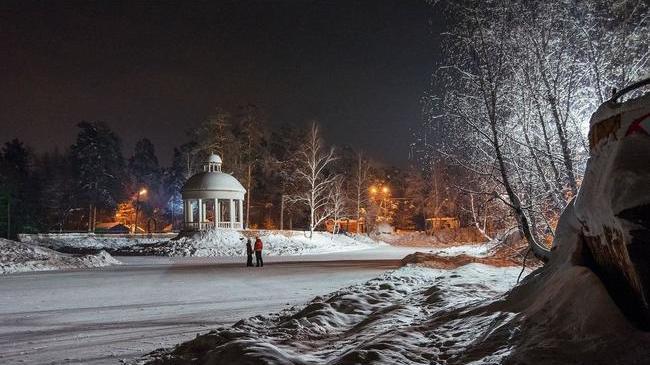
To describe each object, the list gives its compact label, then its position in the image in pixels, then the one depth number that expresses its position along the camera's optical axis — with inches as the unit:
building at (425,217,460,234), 2920.5
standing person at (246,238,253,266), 974.4
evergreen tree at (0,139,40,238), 2242.9
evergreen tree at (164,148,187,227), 3334.2
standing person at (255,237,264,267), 971.9
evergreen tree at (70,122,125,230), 2999.5
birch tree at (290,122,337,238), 2014.0
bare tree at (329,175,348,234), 2281.0
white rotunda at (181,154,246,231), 1779.0
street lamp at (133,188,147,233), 3043.8
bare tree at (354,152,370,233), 2641.2
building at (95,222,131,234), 2891.0
